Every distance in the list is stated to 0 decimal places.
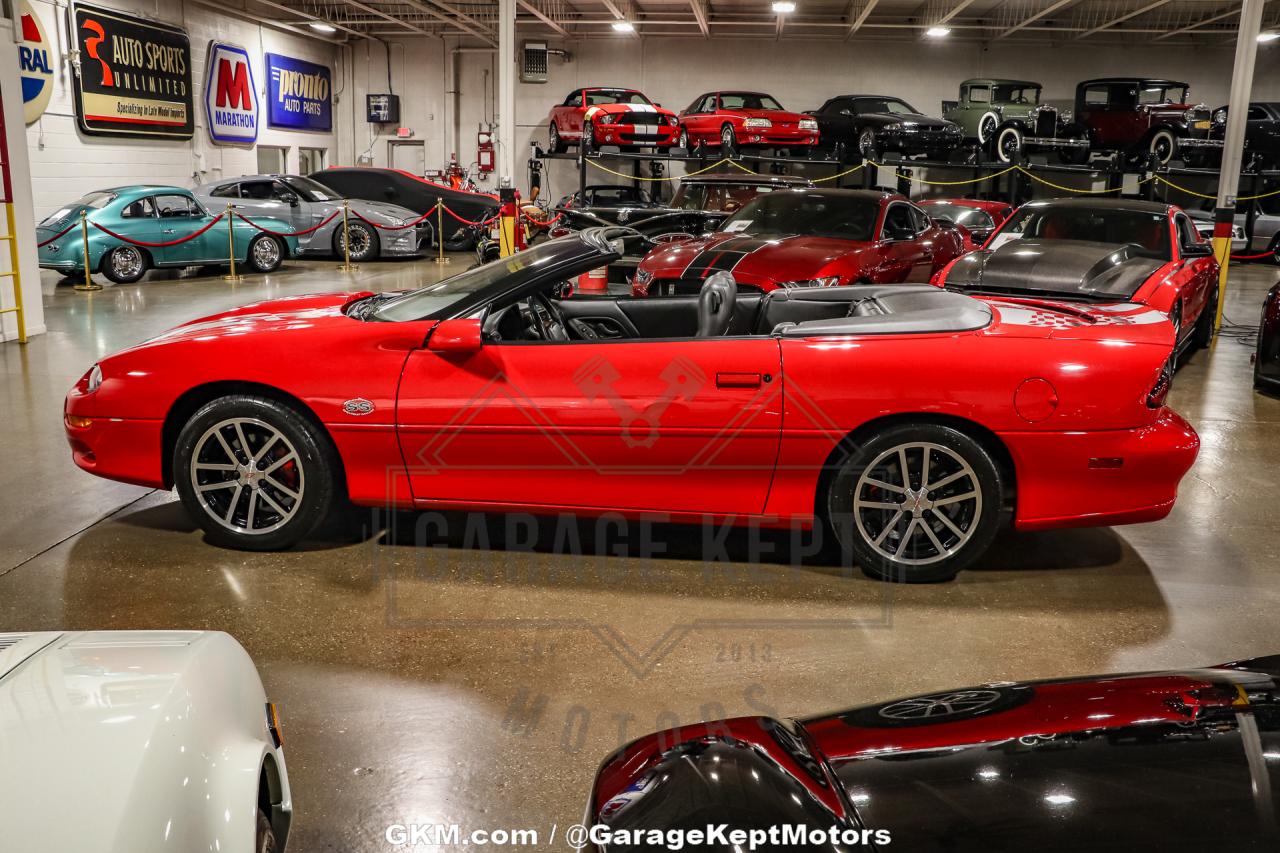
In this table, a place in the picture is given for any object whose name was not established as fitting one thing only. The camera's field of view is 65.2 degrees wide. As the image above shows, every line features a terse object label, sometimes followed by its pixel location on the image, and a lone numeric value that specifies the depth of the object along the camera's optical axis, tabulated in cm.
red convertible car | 347
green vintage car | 1833
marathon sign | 1864
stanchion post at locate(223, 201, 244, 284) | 1329
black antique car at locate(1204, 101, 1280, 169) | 1727
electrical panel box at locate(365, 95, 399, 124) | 2445
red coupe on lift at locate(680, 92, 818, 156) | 1736
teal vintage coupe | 1198
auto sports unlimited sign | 1520
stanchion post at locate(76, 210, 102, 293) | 1173
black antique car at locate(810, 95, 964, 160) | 1742
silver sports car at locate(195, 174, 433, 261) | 1454
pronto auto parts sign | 2125
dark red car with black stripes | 730
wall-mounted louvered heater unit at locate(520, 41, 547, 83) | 2428
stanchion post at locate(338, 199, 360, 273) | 1434
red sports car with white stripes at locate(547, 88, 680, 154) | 1727
